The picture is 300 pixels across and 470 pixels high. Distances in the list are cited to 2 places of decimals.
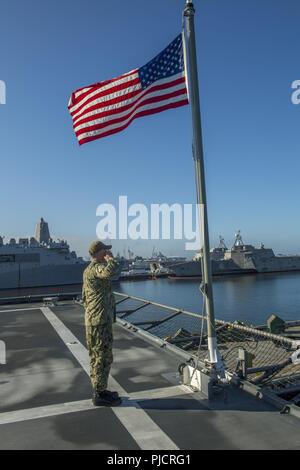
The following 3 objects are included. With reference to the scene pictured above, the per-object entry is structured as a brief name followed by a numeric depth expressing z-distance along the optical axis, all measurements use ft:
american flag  18.38
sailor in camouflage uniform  14.93
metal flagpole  16.57
